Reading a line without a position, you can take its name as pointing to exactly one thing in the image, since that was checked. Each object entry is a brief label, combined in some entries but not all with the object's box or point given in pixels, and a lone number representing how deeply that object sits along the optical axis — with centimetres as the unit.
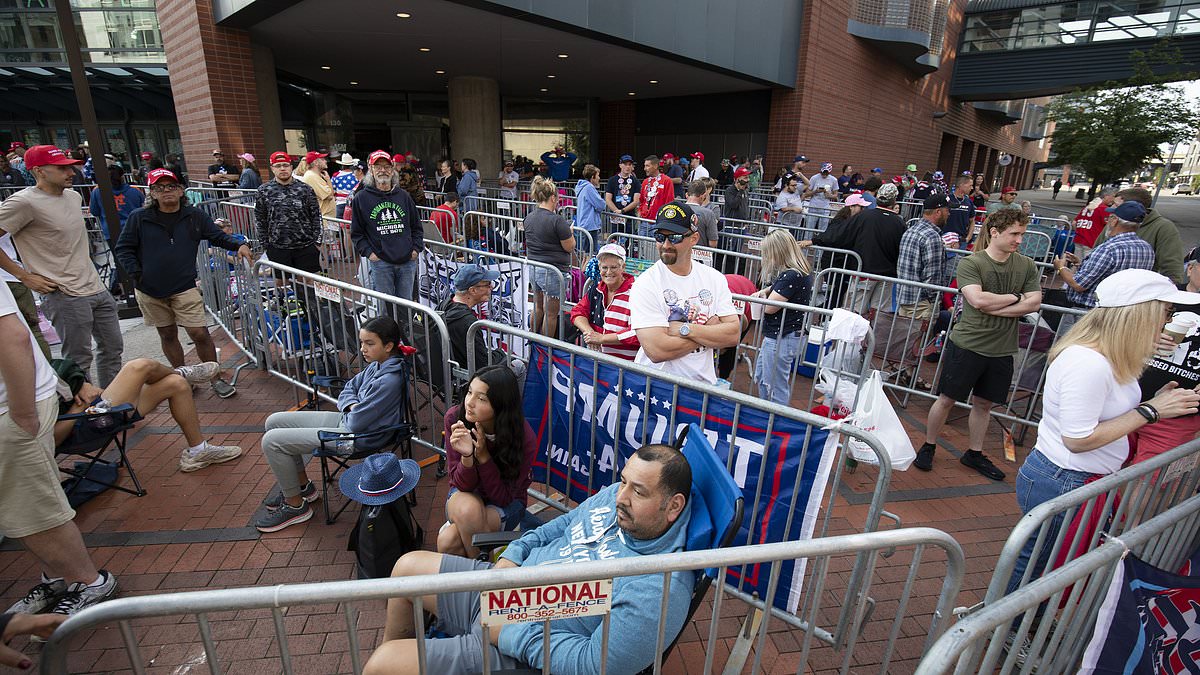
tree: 1909
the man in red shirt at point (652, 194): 970
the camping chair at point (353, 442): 347
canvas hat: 299
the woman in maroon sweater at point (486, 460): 293
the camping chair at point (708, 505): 204
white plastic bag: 346
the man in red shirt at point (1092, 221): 868
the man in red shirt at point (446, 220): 920
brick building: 1127
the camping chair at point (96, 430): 354
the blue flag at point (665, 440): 257
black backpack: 309
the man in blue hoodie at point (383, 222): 600
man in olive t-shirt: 415
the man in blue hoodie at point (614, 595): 196
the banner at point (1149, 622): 184
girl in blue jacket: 357
